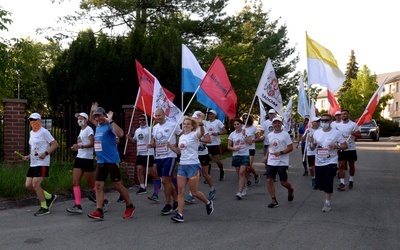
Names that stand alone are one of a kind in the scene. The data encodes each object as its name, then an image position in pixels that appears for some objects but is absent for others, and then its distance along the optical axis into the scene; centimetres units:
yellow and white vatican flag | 1248
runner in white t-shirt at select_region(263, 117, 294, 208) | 933
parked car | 4153
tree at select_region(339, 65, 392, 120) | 6550
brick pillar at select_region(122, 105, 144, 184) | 1302
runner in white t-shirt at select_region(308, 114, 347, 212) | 891
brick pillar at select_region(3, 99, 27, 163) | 1224
